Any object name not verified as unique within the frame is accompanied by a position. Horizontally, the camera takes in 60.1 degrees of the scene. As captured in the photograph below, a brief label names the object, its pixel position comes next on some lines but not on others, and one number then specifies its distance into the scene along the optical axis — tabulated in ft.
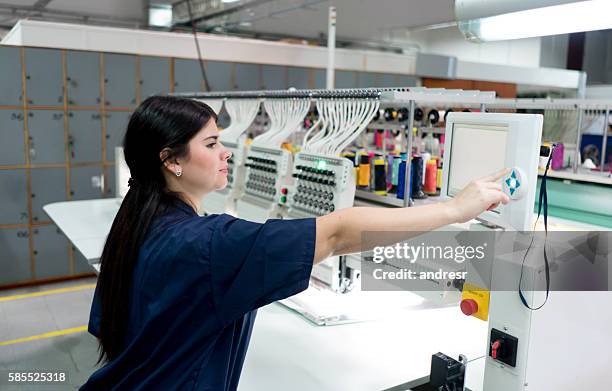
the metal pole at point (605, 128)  13.41
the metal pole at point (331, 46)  11.77
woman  3.23
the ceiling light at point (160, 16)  21.97
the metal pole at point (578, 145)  13.62
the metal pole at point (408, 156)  6.43
